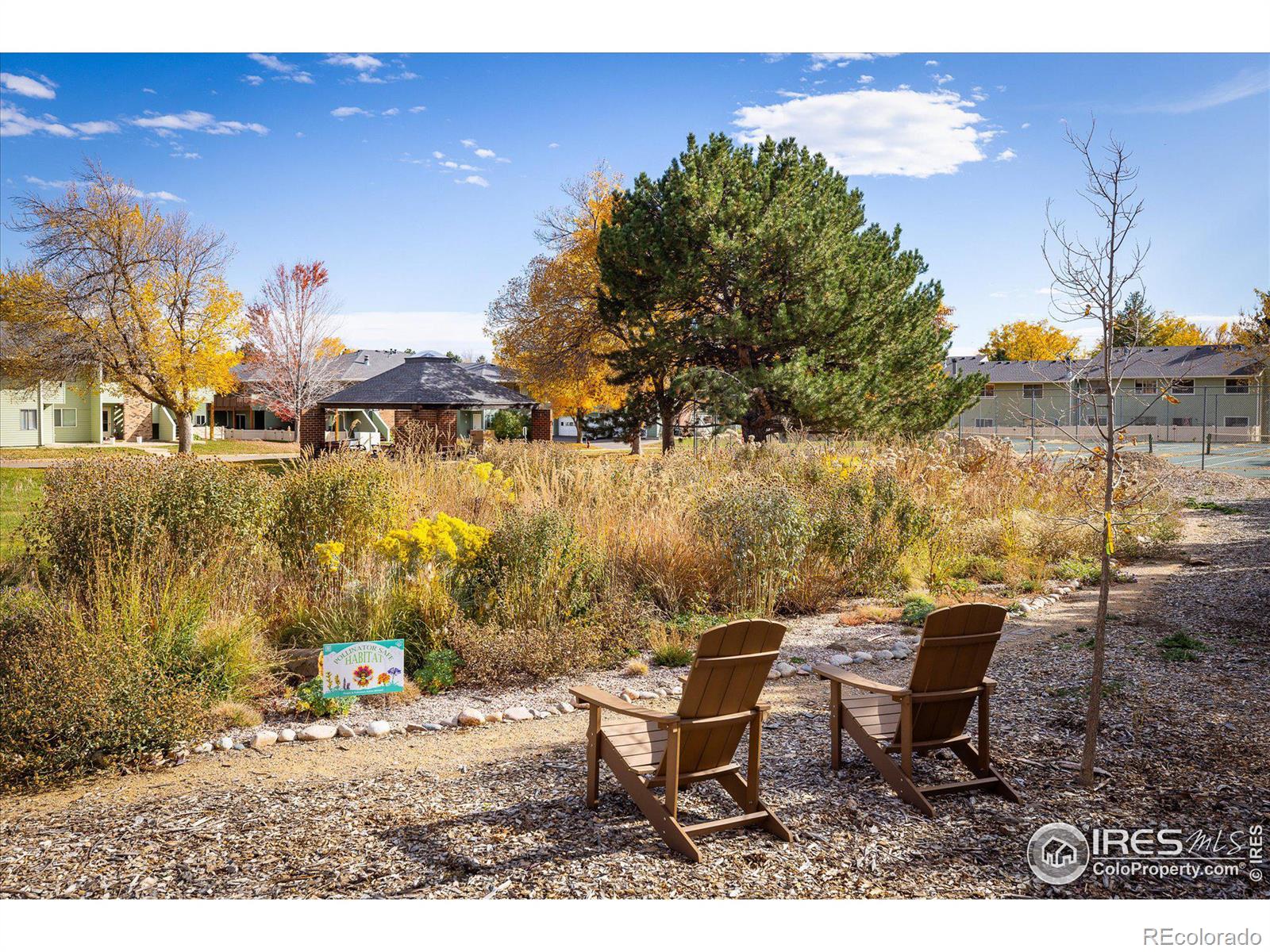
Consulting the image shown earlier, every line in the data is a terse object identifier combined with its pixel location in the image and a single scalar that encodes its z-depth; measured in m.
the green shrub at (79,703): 3.71
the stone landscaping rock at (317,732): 4.26
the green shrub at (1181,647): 5.30
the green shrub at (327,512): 6.38
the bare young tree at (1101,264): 3.53
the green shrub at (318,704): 4.58
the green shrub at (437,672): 5.03
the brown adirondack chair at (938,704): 3.42
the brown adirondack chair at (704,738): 3.04
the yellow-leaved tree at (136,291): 20.00
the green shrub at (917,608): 6.57
